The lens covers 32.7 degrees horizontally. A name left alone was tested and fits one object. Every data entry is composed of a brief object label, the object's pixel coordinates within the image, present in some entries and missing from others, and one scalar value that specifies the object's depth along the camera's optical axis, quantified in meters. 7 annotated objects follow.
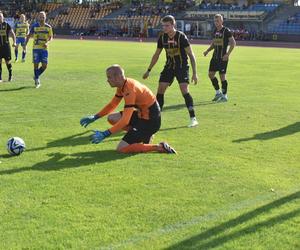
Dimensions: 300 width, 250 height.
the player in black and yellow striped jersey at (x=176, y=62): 9.92
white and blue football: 7.30
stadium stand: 56.47
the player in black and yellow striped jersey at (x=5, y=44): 16.30
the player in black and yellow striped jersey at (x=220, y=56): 13.56
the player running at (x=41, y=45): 15.24
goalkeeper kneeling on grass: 7.23
